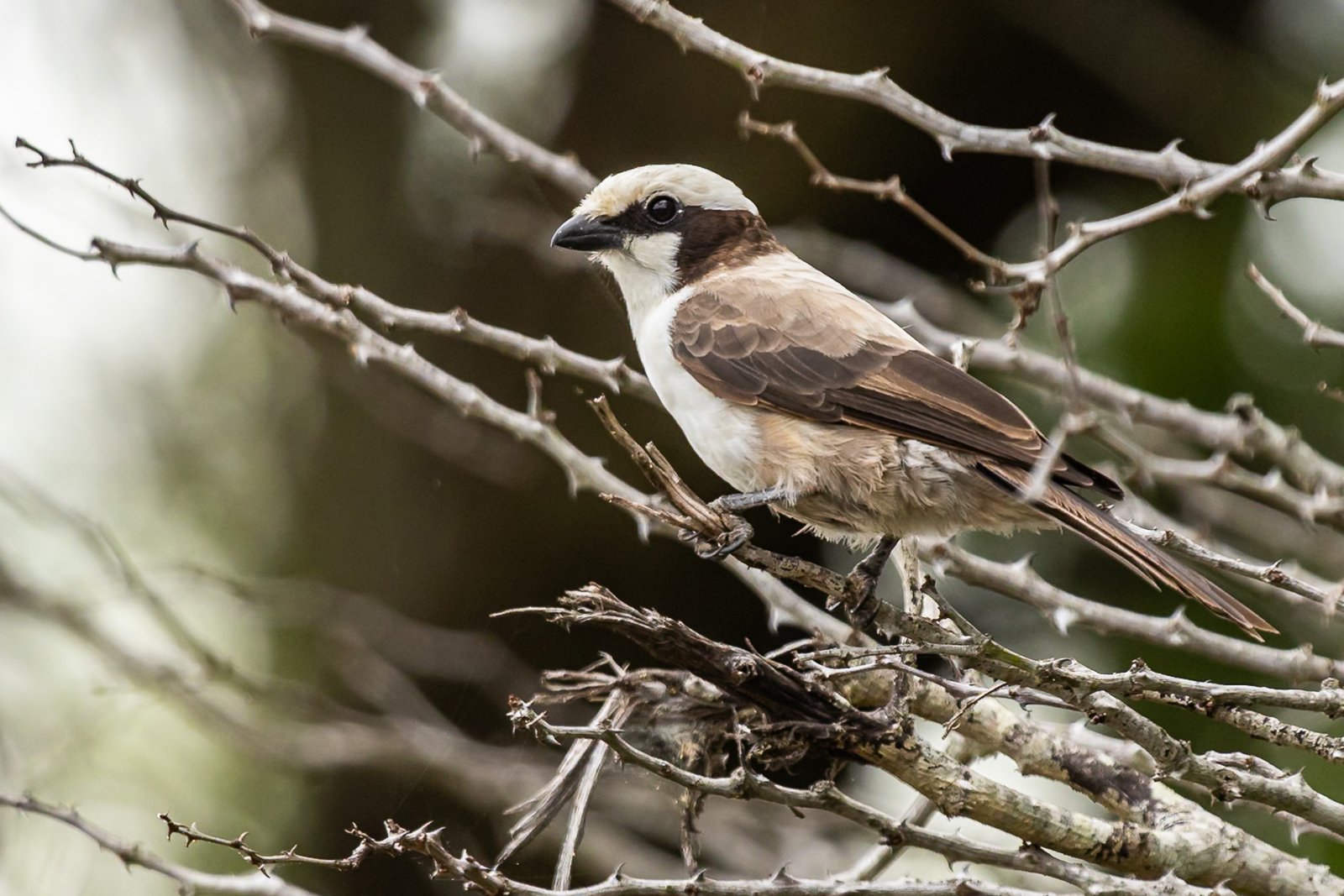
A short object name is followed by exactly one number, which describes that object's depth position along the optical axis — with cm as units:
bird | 705
